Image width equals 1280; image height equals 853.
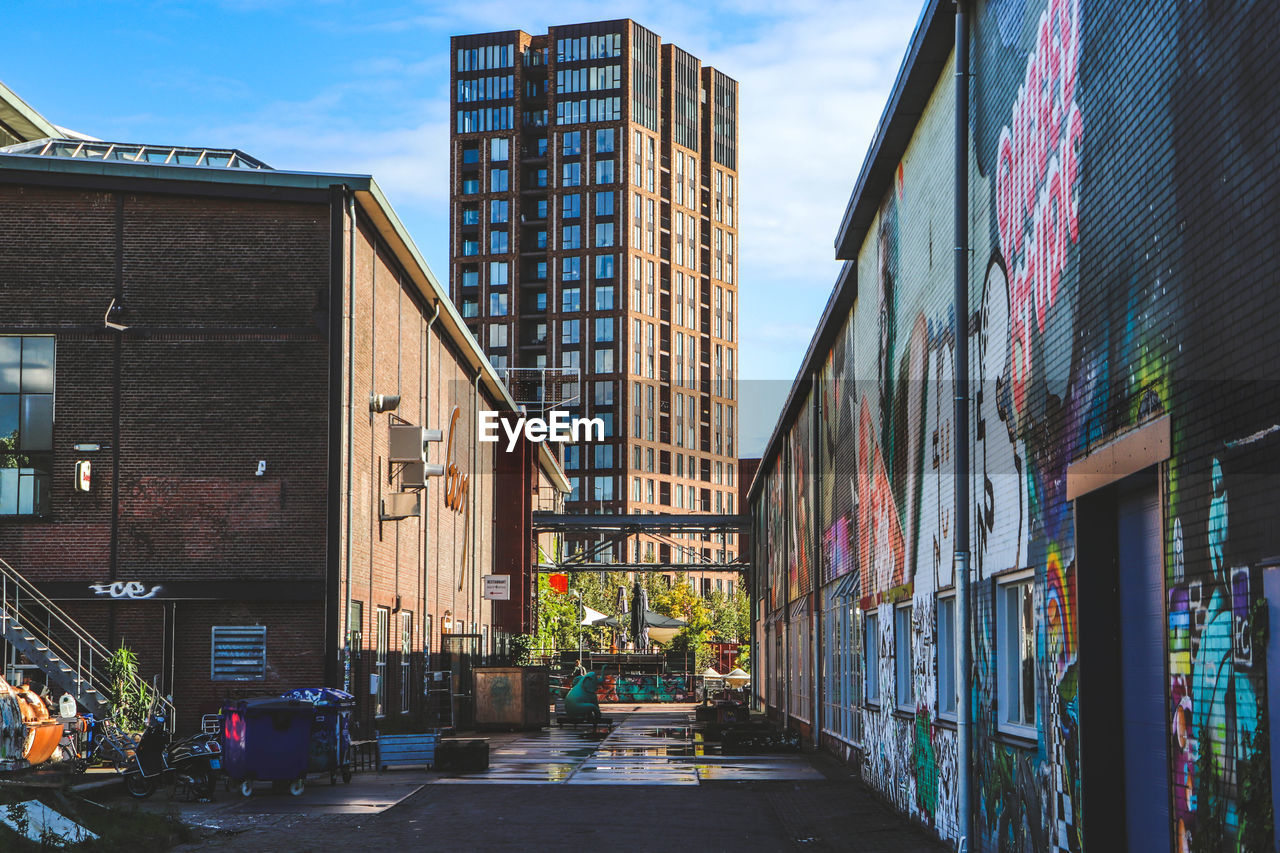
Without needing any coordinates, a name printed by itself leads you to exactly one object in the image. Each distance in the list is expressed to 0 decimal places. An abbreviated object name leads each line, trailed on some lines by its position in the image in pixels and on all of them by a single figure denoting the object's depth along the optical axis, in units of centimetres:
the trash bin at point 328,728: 2045
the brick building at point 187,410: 2744
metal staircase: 2603
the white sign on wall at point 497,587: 4528
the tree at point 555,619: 6594
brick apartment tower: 13500
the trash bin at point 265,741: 1973
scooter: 1897
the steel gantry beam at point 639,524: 6047
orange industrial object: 1994
